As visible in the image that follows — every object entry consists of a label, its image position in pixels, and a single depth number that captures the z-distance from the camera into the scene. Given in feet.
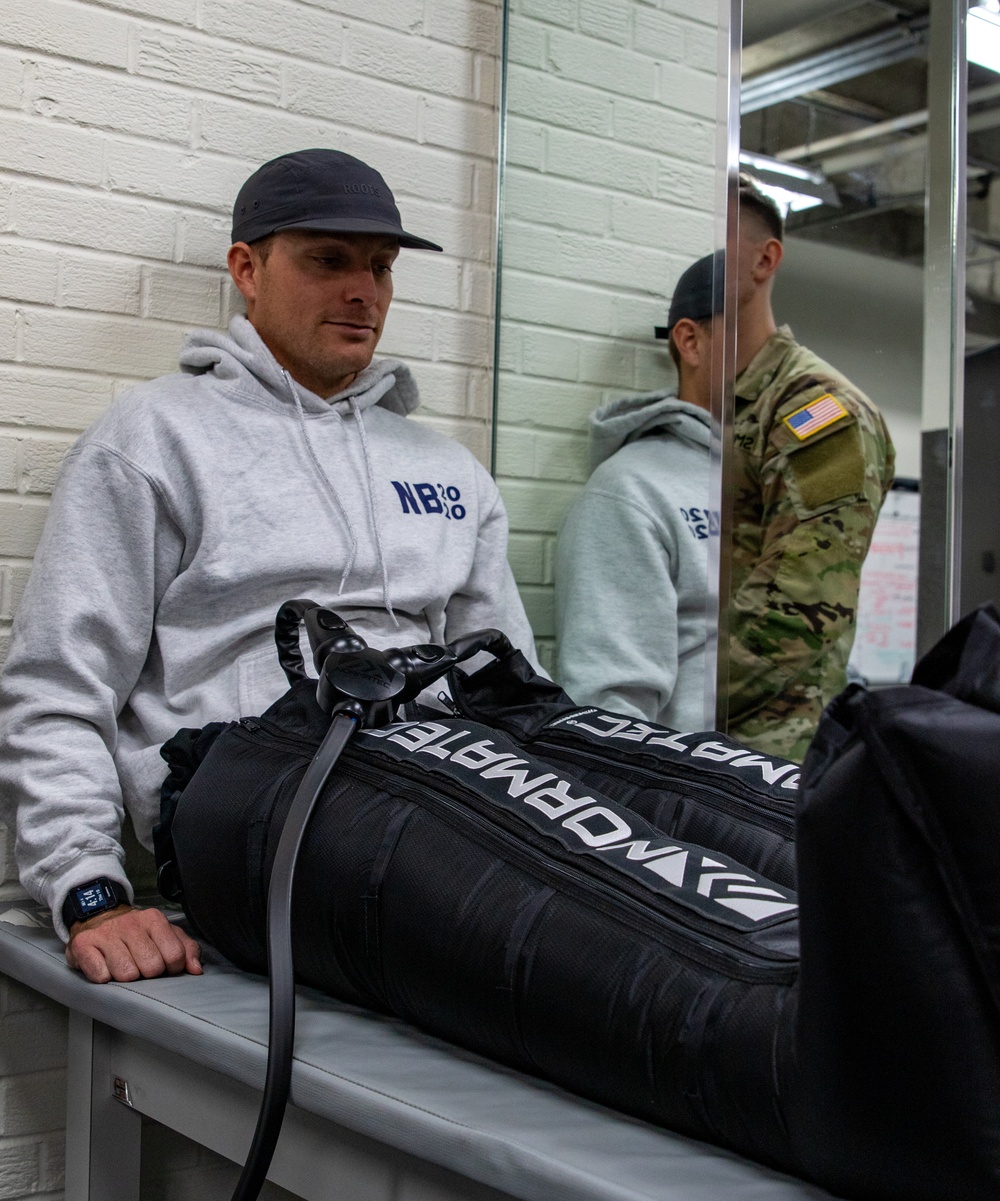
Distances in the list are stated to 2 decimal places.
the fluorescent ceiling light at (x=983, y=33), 6.21
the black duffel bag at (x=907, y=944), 2.01
